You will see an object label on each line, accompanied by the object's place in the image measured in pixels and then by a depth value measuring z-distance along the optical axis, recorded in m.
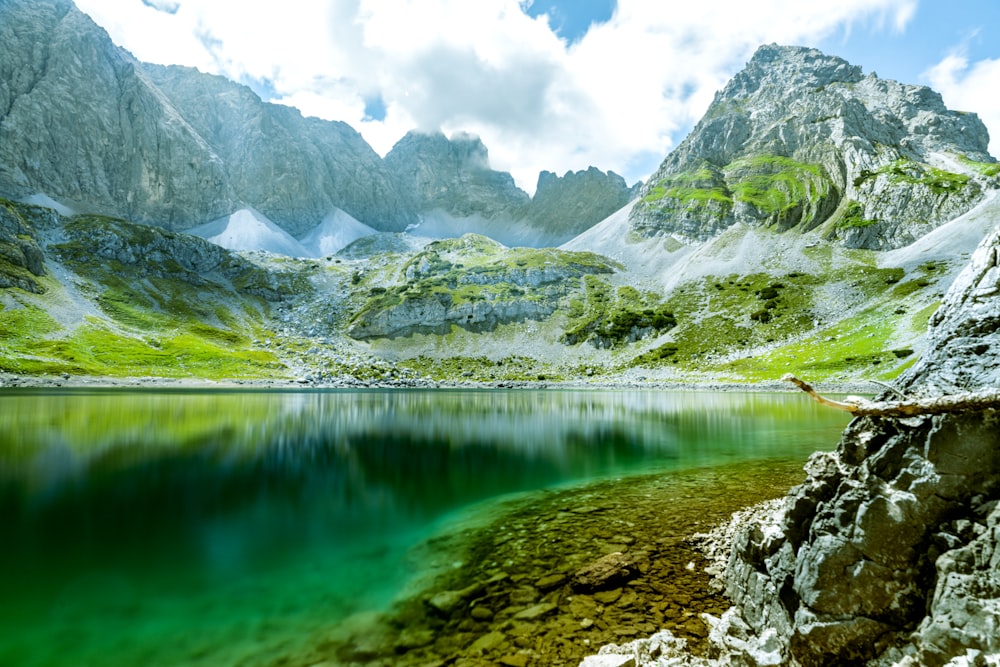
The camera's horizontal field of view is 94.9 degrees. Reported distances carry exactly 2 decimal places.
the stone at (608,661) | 8.59
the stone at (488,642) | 10.33
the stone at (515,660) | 9.73
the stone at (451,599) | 12.31
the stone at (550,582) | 13.18
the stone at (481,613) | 11.71
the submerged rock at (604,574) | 13.02
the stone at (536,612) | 11.59
